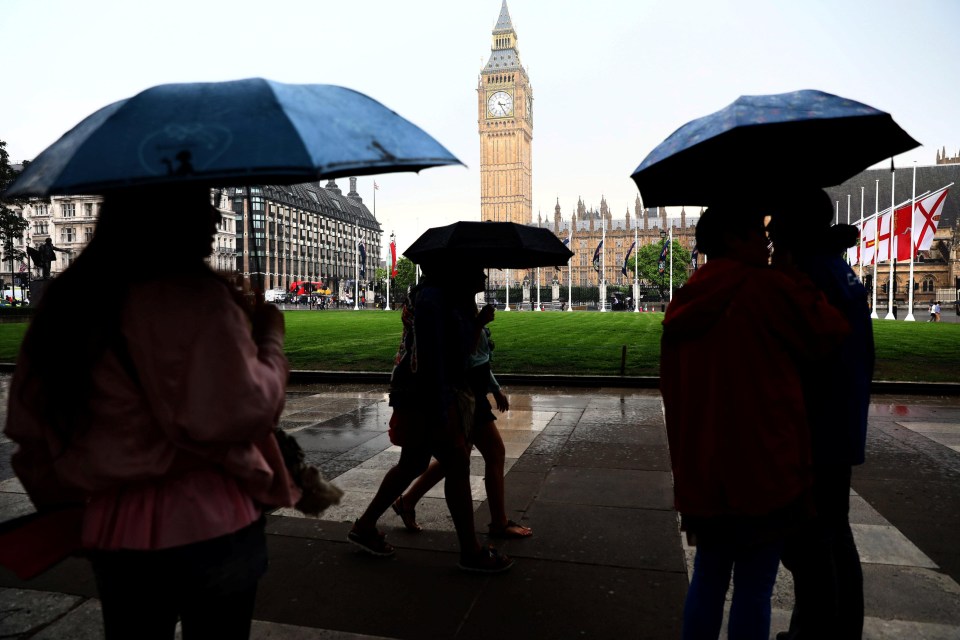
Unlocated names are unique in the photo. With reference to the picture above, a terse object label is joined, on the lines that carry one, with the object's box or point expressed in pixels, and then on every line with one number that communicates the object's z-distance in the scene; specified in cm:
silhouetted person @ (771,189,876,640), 232
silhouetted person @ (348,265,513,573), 348
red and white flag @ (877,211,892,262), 3472
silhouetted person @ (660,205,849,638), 212
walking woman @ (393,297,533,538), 401
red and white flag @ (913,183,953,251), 3125
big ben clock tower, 11850
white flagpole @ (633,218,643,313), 6230
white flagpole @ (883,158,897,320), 3316
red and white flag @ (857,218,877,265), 3866
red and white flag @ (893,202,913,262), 3291
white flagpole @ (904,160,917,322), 3258
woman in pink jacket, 163
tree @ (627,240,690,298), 8861
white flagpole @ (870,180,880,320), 3469
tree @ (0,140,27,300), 3328
